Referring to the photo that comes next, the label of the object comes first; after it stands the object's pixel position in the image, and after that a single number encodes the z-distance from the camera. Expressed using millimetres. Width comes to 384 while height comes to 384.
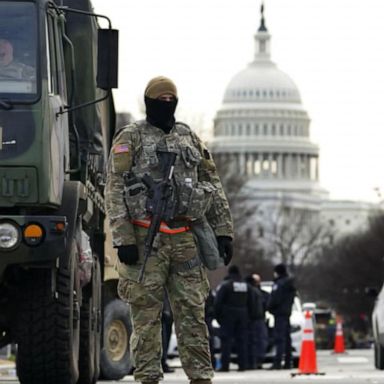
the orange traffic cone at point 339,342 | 48125
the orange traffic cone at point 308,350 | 25641
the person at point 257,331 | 29922
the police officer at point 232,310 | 29047
